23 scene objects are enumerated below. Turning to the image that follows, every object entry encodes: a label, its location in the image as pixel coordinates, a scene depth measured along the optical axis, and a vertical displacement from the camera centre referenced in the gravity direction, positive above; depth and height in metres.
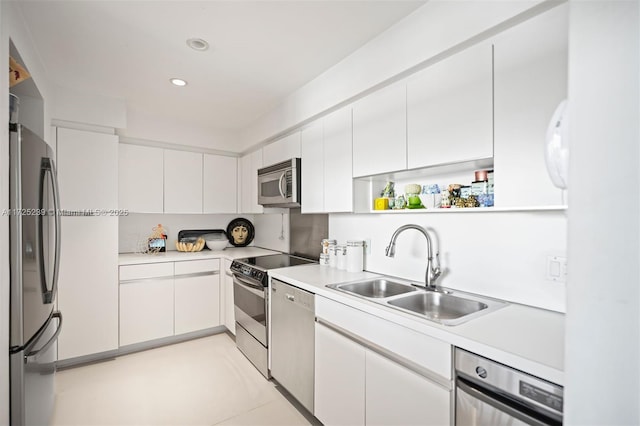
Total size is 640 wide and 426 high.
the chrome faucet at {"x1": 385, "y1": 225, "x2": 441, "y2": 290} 1.80 -0.31
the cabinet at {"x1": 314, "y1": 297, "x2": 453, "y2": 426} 1.24 -0.77
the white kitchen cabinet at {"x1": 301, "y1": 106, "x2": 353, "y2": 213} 2.24 +0.37
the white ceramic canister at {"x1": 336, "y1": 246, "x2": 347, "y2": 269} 2.47 -0.36
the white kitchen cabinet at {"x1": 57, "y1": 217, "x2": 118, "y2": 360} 2.70 -0.66
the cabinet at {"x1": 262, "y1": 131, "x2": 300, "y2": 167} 2.84 +0.62
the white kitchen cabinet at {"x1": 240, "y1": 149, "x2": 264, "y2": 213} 3.54 +0.37
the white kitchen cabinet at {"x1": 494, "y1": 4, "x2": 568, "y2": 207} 1.20 +0.46
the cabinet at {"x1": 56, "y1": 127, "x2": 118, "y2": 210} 2.71 +0.39
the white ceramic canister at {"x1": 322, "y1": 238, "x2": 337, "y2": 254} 2.65 -0.27
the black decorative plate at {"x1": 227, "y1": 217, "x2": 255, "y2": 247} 4.16 -0.27
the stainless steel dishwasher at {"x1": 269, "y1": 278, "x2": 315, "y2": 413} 1.99 -0.88
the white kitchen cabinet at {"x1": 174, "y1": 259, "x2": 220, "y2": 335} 3.23 -0.89
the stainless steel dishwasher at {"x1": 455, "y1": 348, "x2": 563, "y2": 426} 0.93 -0.61
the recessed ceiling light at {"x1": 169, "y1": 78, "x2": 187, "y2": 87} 2.47 +1.06
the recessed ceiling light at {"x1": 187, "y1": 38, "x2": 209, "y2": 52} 1.91 +1.06
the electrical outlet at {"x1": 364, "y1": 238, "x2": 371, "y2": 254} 2.38 -0.26
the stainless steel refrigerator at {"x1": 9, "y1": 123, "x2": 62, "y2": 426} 1.43 -0.30
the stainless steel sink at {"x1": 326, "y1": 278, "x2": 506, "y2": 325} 1.56 -0.48
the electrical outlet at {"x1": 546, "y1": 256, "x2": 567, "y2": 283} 1.35 -0.25
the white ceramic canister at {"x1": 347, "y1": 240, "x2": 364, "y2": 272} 2.34 -0.32
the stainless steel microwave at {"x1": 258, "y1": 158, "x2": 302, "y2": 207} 2.75 +0.26
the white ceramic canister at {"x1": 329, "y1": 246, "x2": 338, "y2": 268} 2.55 -0.37
